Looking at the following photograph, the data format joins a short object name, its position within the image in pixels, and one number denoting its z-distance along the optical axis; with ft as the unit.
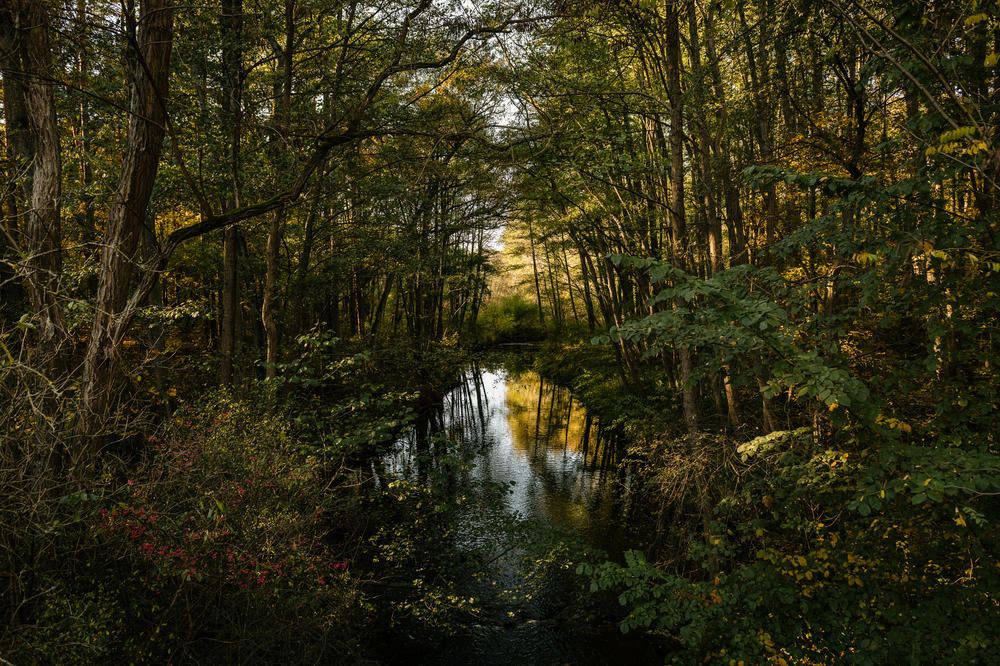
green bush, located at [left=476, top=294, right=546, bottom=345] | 126.52
